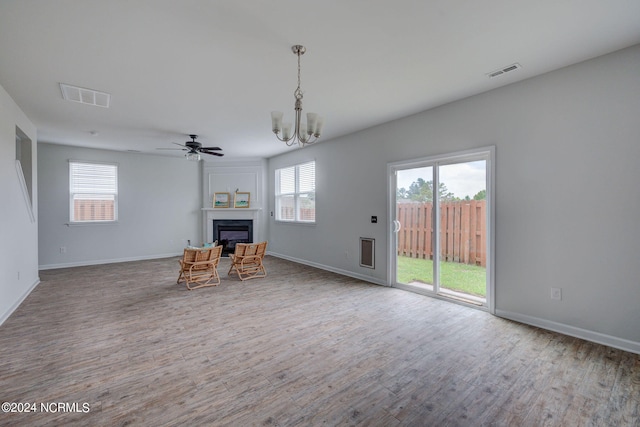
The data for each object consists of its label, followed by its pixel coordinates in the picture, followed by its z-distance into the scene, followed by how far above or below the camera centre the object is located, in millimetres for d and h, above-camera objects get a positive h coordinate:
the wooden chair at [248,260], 5219 -911
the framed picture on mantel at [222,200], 7871 +363
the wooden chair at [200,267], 4598 -932
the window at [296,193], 6488 +484
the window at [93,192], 6371 +502
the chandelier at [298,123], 2679 +907
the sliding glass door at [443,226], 3604 -194
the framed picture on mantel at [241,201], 7848 +333
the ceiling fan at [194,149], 5368 +1256
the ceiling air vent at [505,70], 2832 +1502
